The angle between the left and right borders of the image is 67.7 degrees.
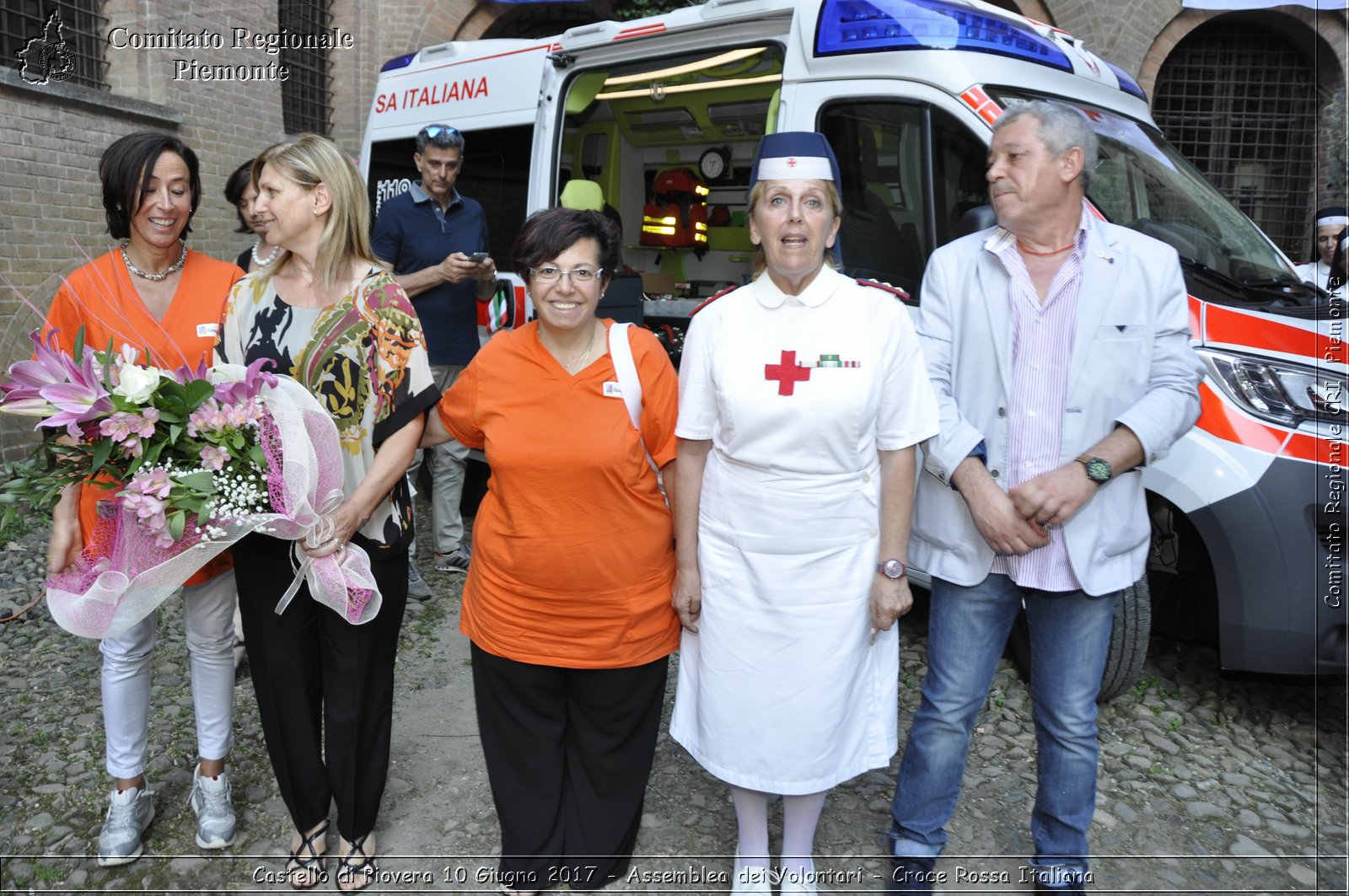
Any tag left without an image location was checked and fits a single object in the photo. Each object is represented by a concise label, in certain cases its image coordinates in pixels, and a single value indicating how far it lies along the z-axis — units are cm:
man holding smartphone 511
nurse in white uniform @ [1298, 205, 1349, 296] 639
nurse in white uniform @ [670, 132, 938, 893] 240
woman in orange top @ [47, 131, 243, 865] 274
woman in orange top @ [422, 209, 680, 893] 248
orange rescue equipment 793
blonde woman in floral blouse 256
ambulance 333
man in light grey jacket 247
